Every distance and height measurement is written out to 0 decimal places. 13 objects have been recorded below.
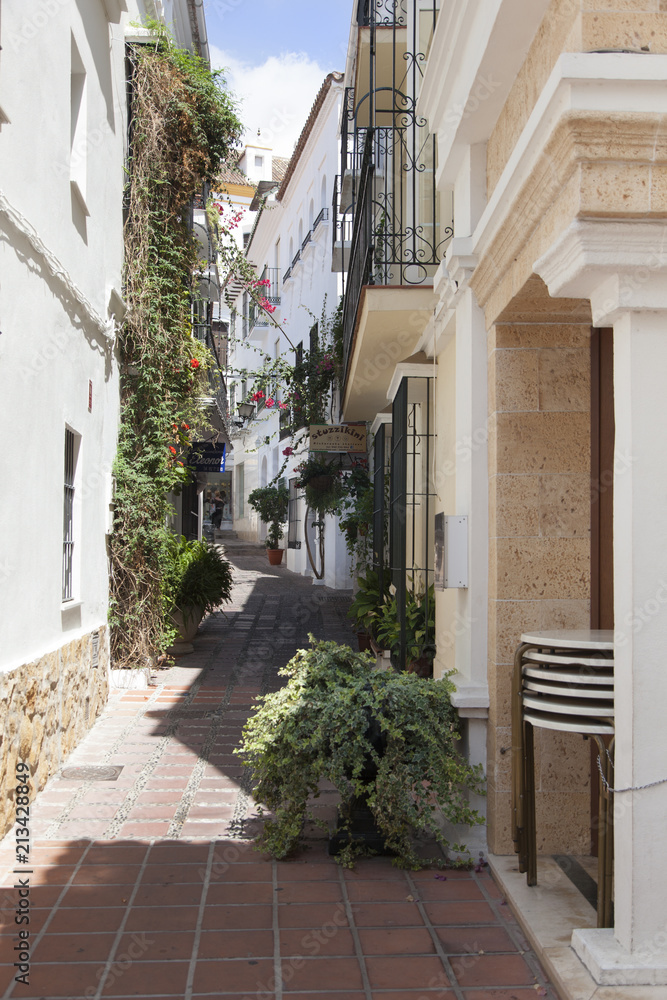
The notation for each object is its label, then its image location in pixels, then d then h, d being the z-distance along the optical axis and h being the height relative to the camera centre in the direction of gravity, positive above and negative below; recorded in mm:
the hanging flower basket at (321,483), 14852 +824
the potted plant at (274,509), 23469 +596
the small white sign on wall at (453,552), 4500 -98
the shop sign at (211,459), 13695 +1130
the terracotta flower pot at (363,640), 10391 -1317
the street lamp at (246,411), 19881 +2902
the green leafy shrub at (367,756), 4168 -1082
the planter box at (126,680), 8656 -1489
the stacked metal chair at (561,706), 3301 -687
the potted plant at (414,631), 6129 -773
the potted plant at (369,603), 8812 -731
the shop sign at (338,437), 14109 +1529
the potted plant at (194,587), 10500 -688
